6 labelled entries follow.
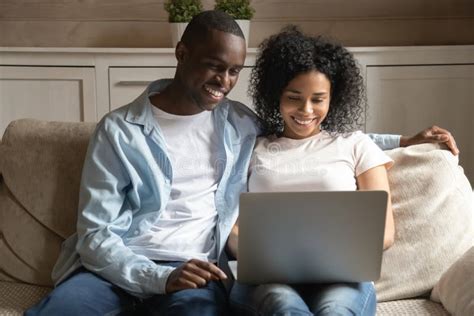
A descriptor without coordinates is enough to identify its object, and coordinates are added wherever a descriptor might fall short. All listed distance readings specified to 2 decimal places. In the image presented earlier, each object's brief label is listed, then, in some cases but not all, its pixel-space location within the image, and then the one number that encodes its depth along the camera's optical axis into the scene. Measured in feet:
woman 11.12
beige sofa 11.49
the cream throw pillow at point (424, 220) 11.14
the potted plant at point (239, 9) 16.75
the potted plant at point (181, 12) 16.77
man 10.60
